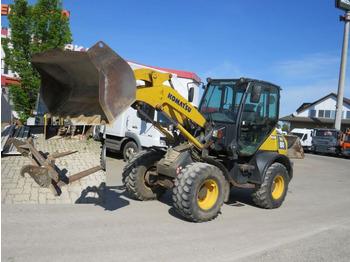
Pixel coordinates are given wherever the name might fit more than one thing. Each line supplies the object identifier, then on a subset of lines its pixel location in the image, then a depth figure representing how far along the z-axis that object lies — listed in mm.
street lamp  32562
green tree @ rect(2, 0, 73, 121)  14328
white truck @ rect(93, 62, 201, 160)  10258
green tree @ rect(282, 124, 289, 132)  47944
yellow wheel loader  4598
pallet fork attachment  4582
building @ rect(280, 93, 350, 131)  42781
